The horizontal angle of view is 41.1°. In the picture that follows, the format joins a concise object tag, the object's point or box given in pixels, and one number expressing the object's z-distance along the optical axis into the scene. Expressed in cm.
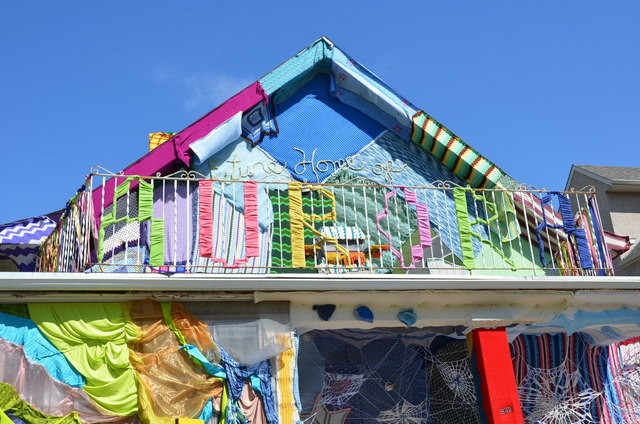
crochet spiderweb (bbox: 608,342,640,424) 1008
